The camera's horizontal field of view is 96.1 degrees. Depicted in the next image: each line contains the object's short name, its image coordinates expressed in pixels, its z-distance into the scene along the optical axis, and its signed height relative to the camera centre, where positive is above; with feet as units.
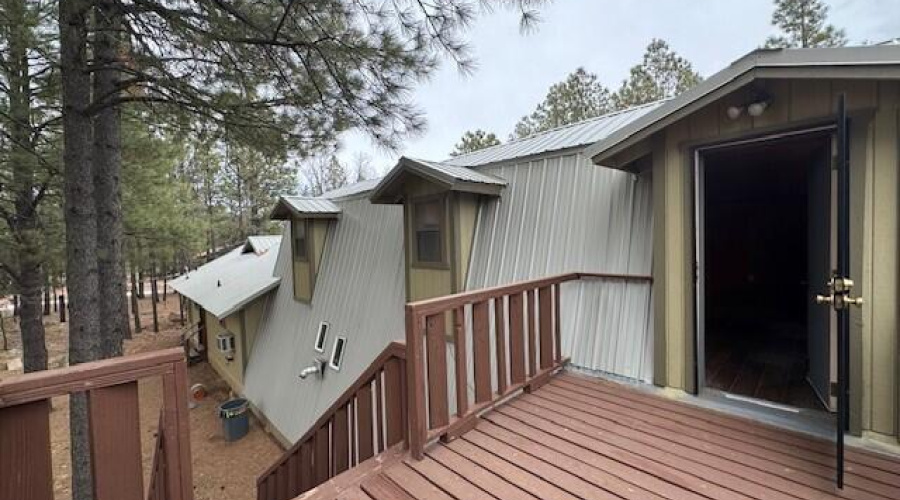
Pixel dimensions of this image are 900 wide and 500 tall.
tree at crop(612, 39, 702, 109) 53.52 +22.40
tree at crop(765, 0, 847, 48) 44.50 +24.78
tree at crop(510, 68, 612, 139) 61.00 +22.05
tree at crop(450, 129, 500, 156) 73.92 +19.18
